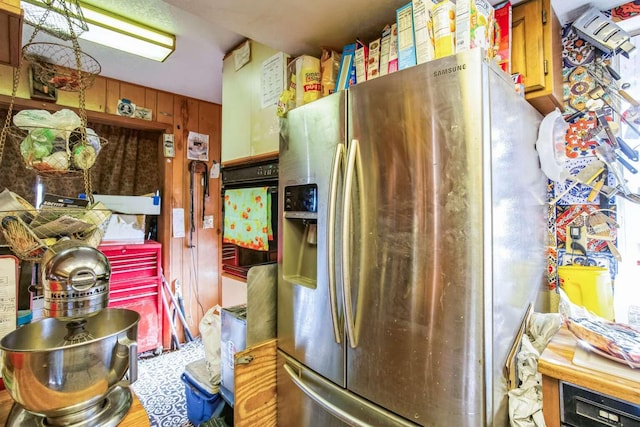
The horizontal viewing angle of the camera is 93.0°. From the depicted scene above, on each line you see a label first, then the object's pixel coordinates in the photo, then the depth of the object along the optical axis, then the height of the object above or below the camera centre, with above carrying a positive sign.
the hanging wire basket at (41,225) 0.95 -0.02
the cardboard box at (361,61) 1.29 +0.66
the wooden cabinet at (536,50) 1.19 +0.65
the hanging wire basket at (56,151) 1.02 +0.23
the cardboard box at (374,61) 1.25 +0.64
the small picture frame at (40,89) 2.36 +1.03
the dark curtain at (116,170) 2.57 +0.48
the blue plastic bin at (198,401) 1.87 -1.17
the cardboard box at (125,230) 2.80 -0.12
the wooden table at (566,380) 0.77 -0.45
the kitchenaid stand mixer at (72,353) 0.74 -0.36
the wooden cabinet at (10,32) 0.70 +0.48
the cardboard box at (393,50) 1.17 +0.64
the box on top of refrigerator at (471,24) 0.98 +0.63
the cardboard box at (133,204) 2.84 +0.13
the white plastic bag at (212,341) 1.98 -0.84
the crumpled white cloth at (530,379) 0.92 -0.54
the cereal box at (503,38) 1.15 +0.67
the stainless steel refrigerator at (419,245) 0.84 -0.10
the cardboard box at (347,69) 1.34 +0.65
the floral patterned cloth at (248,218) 1.70 -0.01
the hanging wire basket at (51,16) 1.05 +1.08
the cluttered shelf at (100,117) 2.35 +0.91
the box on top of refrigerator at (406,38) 1.08 +0.64
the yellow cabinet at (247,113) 1.78 +0.67
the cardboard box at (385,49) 1.21 +0.67
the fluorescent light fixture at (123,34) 1.71 +1.16
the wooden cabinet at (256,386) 1.35 -0.78
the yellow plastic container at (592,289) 1.27 -0.33
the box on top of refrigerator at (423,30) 1.03 +0.63
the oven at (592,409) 0.77 -0.52
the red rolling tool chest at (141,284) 2.76 -0.63
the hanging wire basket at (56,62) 1.90 +1.20
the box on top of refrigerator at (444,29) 1.00 +0.61
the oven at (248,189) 1.68 +0.06
